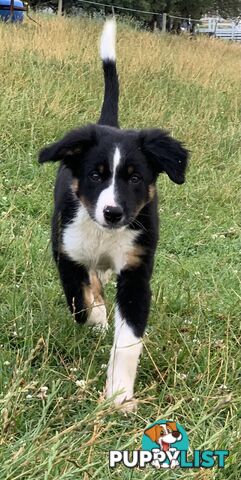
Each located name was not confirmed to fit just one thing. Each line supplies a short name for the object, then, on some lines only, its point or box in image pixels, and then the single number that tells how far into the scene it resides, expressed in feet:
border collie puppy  7.93
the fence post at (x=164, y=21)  67.41
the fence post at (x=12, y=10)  32.83
